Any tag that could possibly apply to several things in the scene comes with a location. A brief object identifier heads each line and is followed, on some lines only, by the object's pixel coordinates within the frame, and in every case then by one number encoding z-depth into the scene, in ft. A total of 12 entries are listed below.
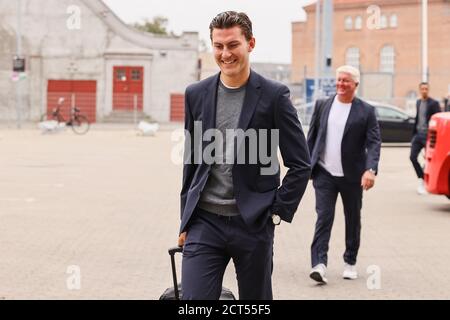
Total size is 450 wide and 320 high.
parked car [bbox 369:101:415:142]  97.35
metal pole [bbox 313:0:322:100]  103.75
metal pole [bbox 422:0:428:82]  116.22
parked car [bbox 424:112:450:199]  41.65
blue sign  94.58
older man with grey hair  25.36
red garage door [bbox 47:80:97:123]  155.84
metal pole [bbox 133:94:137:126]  152.52
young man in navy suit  14.21
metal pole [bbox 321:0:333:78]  93.21
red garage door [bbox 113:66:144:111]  161.27
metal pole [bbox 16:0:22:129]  144.66
